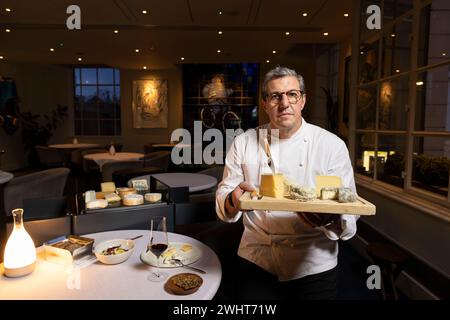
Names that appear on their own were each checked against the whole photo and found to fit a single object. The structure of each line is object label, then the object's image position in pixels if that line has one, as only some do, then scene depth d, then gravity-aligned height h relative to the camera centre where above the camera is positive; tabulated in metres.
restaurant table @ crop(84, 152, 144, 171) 5.13 -0.47
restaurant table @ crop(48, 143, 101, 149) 6.76 -0.37
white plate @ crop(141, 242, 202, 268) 1.28 -0.55
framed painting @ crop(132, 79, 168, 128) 10.16 +0.90
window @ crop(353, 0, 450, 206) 2.35 +0.31
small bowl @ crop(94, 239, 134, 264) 1.27 -0.53
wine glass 1.20 -0.48
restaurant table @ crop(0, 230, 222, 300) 1.08 -0.58
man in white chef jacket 1.41 -0.39
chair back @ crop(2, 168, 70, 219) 3.16 -0.64
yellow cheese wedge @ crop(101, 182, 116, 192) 2.10 -0.40
